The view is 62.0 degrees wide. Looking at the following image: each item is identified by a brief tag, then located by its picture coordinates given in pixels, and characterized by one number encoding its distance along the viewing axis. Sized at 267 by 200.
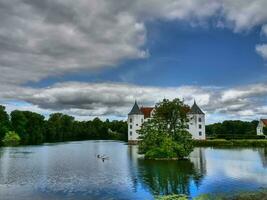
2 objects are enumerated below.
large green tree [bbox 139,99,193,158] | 32.03
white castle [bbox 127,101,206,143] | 62.39
